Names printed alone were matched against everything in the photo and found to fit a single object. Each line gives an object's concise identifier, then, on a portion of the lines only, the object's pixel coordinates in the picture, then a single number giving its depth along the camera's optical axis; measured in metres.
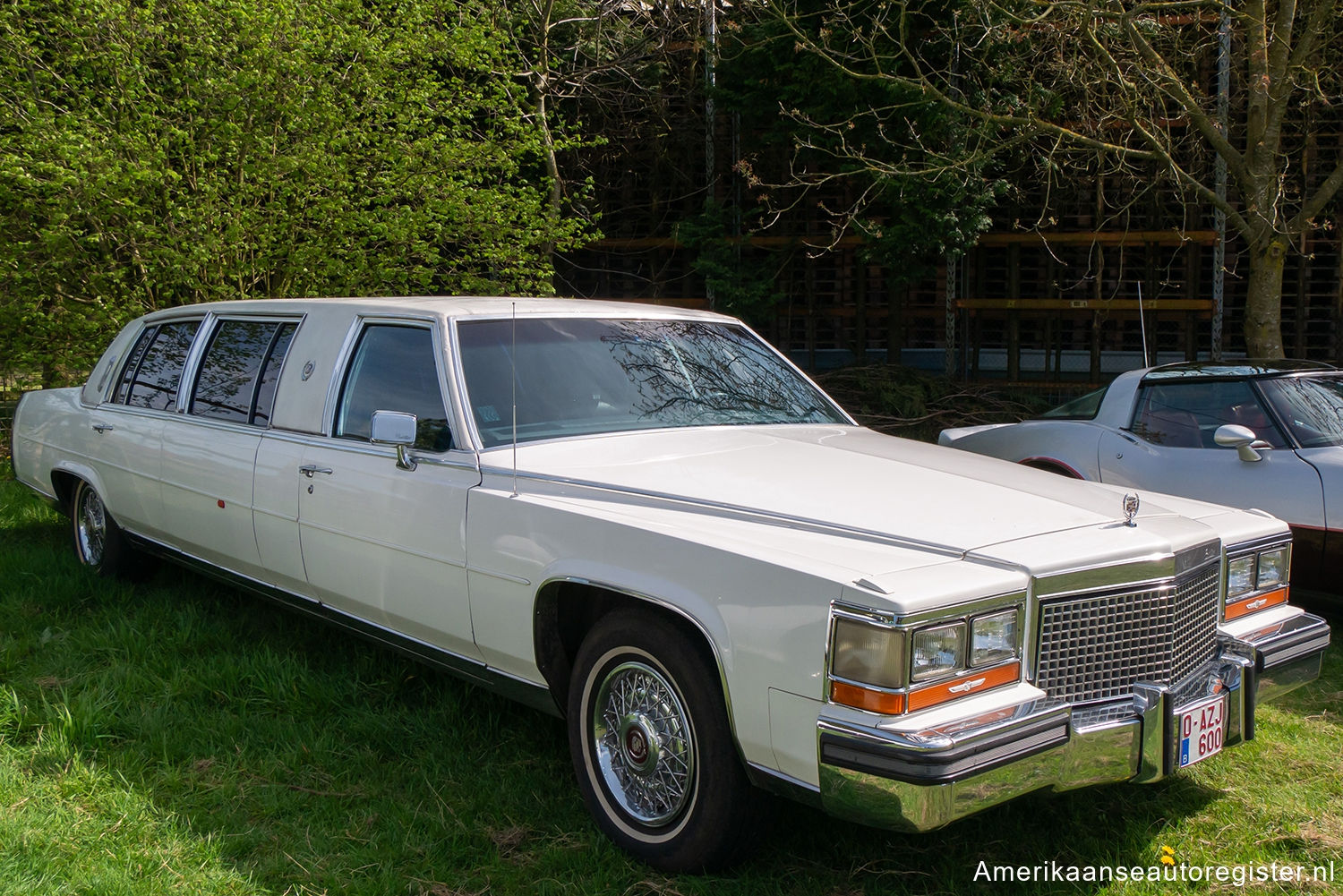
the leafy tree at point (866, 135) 11.91
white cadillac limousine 2.58
